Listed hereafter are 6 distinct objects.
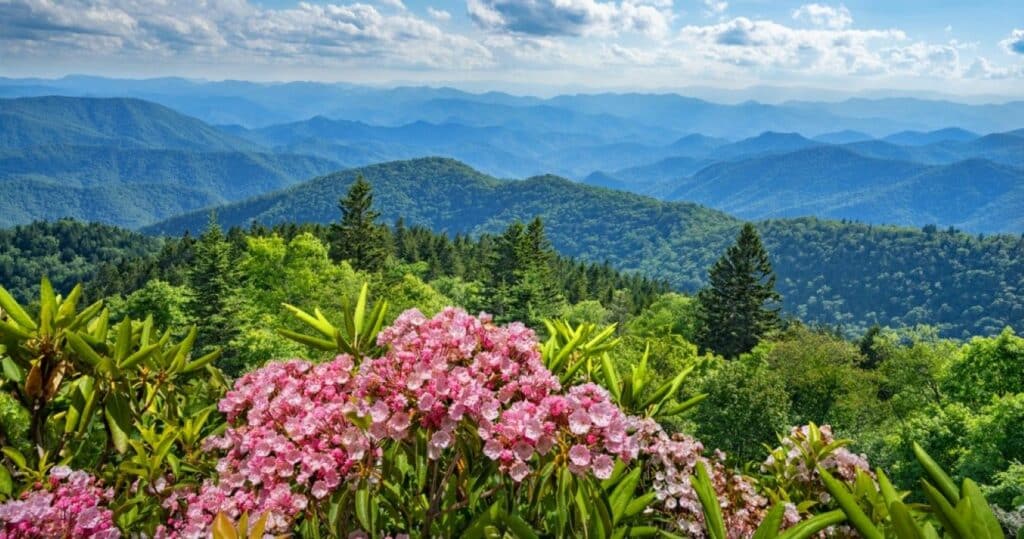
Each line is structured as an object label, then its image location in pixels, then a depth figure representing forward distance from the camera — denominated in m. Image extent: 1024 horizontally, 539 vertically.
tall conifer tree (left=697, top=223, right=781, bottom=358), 50.84
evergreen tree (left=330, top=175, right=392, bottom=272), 52.75
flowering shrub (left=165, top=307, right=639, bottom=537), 2.65
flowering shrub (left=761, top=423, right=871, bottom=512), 4.09
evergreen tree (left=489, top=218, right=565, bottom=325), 41.22
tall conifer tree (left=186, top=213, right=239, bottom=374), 36.47
